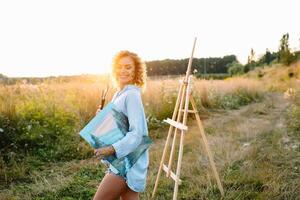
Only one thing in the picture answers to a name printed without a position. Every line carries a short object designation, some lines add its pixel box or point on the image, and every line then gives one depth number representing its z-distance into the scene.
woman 2.64
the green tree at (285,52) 38.05
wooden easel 4.53
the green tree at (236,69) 57.36
